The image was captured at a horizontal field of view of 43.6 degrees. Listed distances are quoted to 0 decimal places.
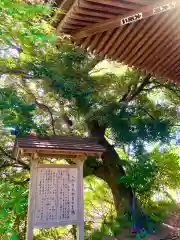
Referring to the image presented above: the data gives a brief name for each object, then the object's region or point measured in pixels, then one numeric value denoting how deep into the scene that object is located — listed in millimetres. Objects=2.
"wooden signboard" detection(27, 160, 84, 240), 3571
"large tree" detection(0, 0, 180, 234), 4145
